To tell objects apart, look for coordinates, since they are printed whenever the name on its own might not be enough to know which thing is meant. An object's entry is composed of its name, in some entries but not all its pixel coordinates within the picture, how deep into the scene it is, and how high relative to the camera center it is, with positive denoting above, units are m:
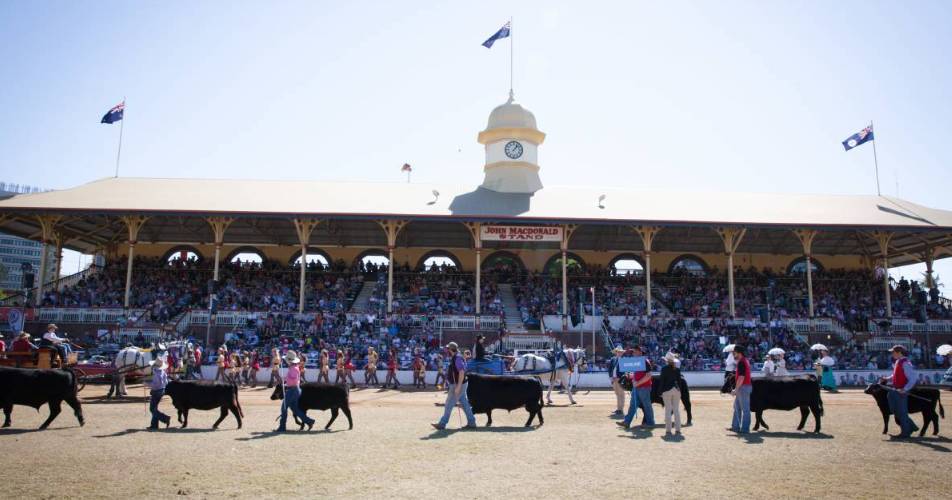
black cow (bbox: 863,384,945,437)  13.48 -1.31
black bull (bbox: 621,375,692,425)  15.08 -1.22
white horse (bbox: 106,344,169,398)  19.88 -0.90
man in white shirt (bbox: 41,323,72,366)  17.19 -0.27
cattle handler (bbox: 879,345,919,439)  13.16 -0.96
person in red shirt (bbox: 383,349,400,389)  27.33 -1.36
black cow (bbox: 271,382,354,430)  13.95 -1.30
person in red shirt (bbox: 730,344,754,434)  13.58 -1.09
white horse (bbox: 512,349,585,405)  20.16 -0.88
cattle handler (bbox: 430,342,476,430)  14.05 -1.01
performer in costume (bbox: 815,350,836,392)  26.33 -1.45
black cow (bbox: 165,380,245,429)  13.70 -1.27
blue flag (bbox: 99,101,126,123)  38.28 +12.17
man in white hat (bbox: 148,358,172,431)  13.40 -1.14
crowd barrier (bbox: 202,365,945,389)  28.52 -1.76
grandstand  32.41 +4.42
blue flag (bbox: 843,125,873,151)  39.50 +11.61
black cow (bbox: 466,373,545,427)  14.81 -1.26
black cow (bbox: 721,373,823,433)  14.14 -1.16
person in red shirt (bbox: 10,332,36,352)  16.81 -0.32
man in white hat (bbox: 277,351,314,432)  13.45 -1.17
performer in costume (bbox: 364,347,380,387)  27.11 -1.39
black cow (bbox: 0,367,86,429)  12.80 -1.08
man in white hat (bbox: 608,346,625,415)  16.83 -1.14
